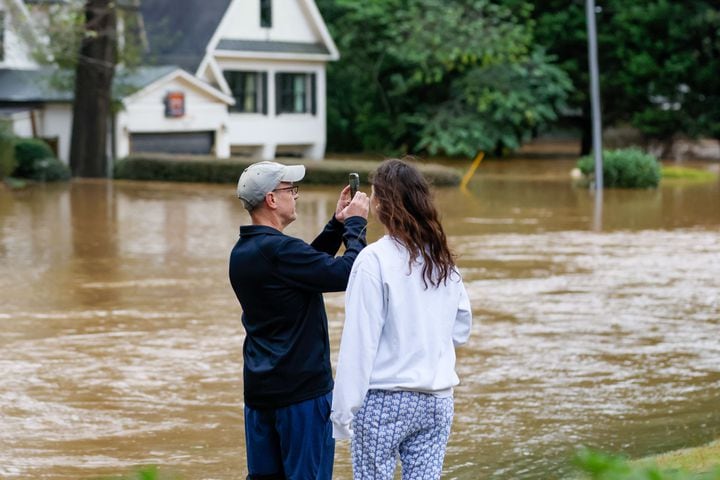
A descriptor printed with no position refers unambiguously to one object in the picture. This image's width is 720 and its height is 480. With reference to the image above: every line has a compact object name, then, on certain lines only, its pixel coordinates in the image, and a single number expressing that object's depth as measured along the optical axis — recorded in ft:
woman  16.90
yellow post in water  118.11
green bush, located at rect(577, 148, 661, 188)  115.65
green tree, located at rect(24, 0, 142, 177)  120.06
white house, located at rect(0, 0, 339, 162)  131.75
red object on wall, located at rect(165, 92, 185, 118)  134.62
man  17.97
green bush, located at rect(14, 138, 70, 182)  118.62
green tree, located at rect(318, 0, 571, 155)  144.46
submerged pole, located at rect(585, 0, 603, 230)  113.19
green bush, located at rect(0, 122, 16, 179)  112.27
